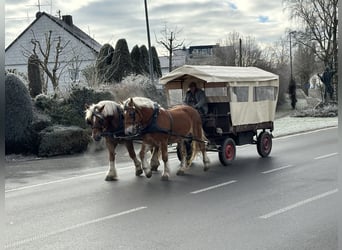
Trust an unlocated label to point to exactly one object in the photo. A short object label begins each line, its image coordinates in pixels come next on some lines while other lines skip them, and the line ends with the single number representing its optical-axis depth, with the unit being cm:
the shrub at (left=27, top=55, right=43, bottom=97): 2086
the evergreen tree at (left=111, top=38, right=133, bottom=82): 2970
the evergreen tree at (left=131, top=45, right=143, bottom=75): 3222
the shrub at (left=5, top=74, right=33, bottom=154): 1598
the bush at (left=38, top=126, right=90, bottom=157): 1597
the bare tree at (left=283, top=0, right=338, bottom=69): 3747
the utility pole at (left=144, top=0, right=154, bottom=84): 2309
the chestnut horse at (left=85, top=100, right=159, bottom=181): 1016
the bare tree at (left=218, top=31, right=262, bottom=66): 4106
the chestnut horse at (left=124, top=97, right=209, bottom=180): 1016
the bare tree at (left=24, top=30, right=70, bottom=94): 2335
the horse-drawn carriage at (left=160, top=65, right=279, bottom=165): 1230
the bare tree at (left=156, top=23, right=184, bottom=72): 3509
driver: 1227
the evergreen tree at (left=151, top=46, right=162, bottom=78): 3254
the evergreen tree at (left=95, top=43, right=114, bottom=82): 2650
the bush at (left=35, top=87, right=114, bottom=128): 1800
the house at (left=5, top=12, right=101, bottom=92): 3756
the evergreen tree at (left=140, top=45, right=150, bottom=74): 3262
